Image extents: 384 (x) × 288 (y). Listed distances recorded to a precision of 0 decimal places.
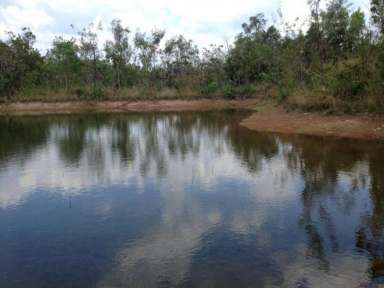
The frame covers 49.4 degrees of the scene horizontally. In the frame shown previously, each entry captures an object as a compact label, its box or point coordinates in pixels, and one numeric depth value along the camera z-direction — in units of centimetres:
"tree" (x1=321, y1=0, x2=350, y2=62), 3111
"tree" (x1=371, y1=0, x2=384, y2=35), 2280
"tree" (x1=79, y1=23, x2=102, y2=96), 5002
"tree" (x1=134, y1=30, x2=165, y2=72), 5188
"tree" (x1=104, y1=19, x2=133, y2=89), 5088
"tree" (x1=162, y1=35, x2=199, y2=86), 5275
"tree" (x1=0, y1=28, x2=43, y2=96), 4766
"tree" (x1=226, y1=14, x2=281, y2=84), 4912
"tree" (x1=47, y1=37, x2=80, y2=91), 5028
